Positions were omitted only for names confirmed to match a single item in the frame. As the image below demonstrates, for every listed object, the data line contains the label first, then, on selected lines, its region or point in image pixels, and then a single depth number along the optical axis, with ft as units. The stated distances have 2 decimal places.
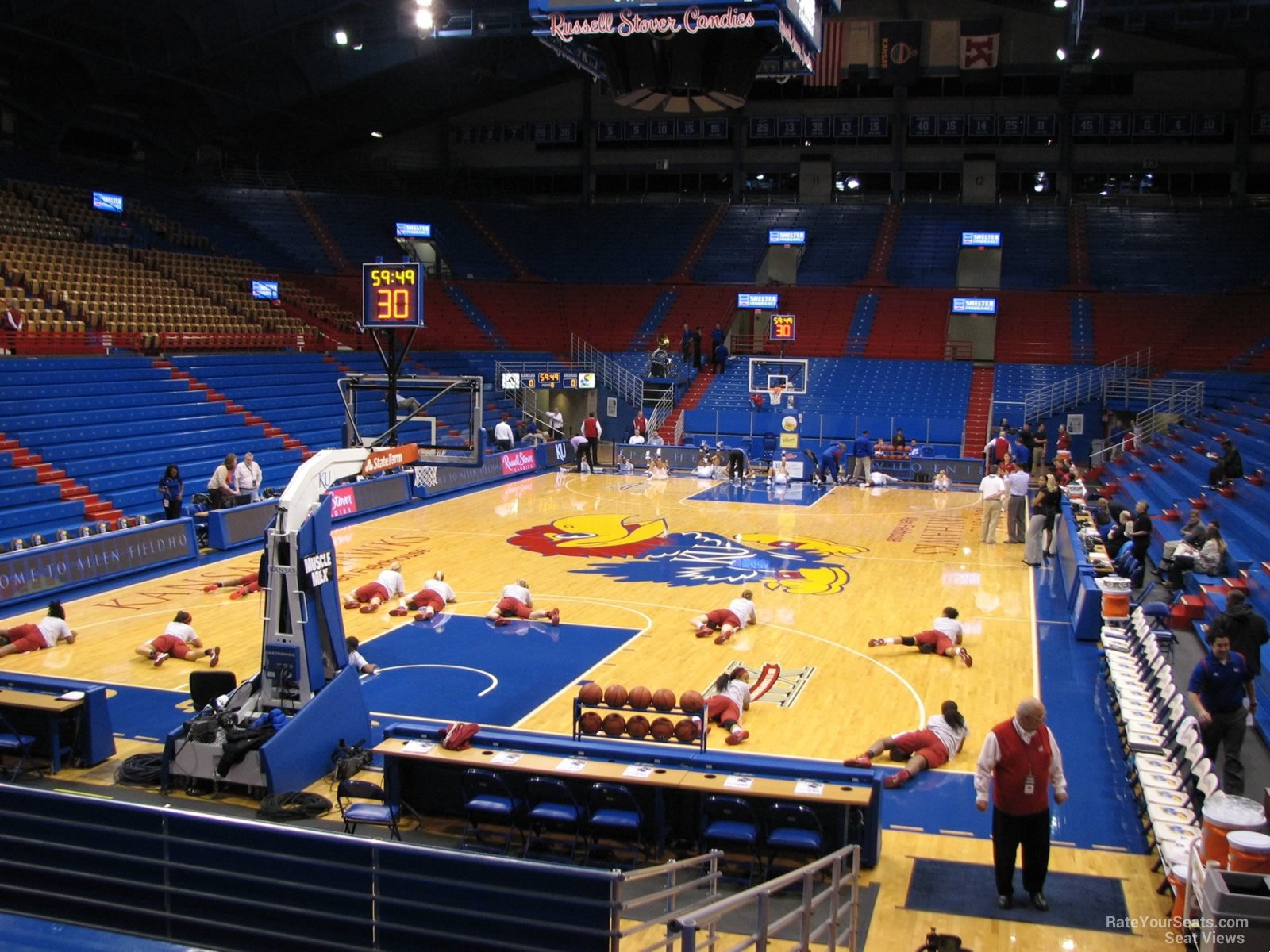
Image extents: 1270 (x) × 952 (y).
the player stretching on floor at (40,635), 49.67
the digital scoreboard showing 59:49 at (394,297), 51.24
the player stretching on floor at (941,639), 51.72
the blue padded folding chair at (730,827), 30.12
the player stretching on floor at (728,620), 53.67
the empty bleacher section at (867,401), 126.31
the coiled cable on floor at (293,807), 33.30
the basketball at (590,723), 36.22
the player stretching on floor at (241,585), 61.16
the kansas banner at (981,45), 152.35
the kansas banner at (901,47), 152.46
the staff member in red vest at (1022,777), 26.71
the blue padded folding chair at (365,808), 31.53
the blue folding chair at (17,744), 36.83
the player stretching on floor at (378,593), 58.34
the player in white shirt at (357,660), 44.68
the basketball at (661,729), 36.50
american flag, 147.43
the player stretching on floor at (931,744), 38.11
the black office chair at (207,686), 36.42
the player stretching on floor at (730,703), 40.70
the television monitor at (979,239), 153.58
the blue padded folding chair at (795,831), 29.58
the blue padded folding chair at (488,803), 31.78
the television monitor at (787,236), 161.48
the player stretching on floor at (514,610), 56.90
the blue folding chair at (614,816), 30.91
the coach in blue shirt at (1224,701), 32.32
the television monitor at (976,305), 143.84
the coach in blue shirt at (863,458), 112.06
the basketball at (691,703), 36.58
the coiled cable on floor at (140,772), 35.96
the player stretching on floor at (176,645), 49.16
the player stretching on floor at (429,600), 56.85
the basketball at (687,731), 36.29
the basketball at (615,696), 37.11
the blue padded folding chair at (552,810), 31.22
